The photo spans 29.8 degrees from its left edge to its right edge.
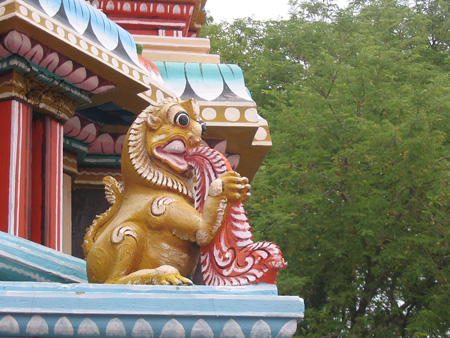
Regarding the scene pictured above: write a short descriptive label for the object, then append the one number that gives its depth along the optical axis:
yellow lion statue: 3.46
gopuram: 2.83
